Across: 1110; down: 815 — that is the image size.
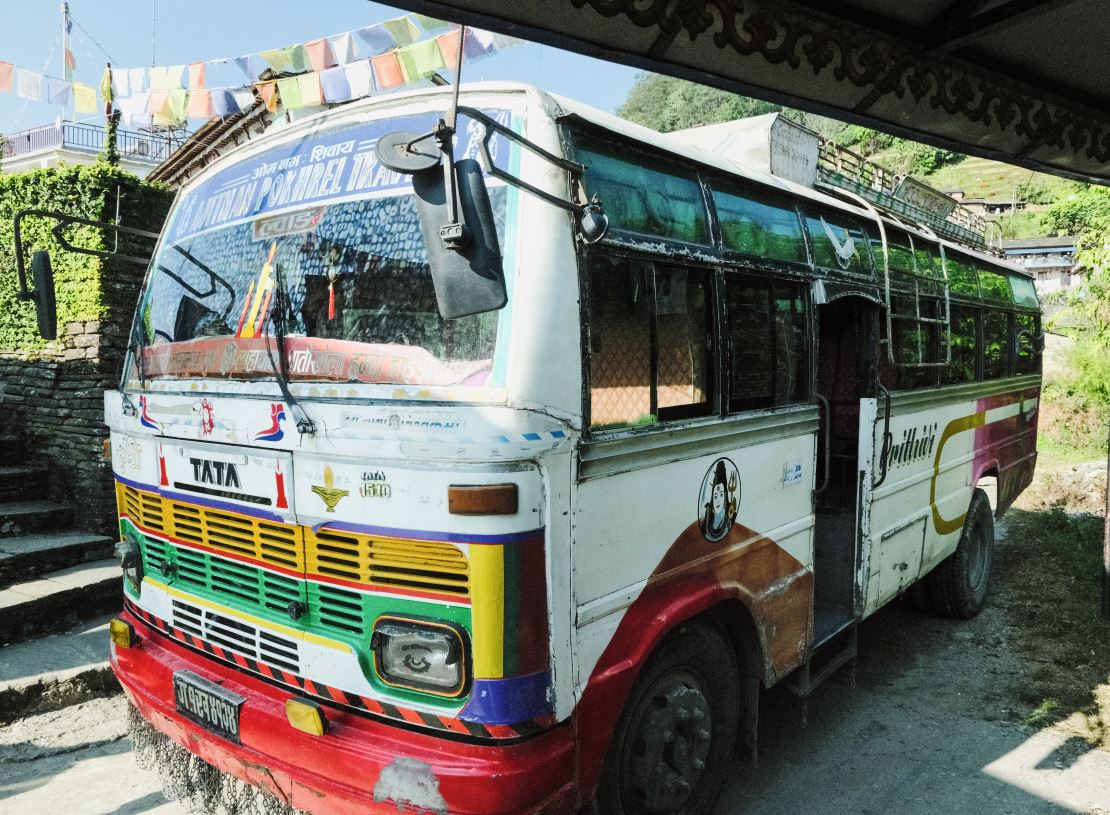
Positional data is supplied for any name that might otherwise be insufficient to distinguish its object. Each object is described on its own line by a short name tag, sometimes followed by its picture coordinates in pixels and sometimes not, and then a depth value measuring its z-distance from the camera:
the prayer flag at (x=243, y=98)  8.17
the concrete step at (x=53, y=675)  4.49
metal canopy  2.36
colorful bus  2.28
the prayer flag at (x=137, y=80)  8.17
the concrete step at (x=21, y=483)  6.87
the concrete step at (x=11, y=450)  7.23
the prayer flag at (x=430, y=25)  6.67
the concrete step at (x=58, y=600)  5.17
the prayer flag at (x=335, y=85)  7.39
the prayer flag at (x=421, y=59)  7.05
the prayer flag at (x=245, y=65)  7.69
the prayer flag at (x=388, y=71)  7.30
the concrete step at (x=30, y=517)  6.38
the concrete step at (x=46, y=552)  5.71
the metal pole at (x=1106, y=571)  5.76
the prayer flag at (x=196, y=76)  7.99
